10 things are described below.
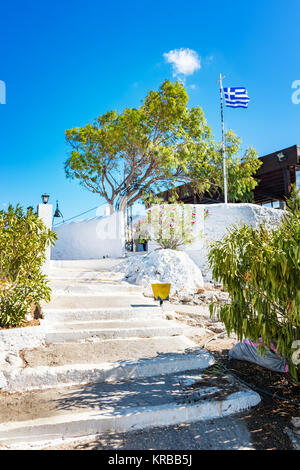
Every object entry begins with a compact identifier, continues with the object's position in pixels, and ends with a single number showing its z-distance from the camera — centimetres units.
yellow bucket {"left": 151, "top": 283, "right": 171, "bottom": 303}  522
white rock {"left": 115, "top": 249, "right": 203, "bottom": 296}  735
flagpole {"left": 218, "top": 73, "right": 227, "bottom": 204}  1442
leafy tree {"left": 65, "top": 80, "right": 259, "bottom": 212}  1441
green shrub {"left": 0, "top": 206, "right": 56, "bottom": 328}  365
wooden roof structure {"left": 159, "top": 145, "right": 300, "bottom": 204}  1448
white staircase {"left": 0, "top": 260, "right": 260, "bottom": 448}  242
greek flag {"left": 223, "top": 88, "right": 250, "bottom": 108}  1323
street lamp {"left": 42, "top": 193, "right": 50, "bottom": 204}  820
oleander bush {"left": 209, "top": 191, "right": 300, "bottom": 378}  248
